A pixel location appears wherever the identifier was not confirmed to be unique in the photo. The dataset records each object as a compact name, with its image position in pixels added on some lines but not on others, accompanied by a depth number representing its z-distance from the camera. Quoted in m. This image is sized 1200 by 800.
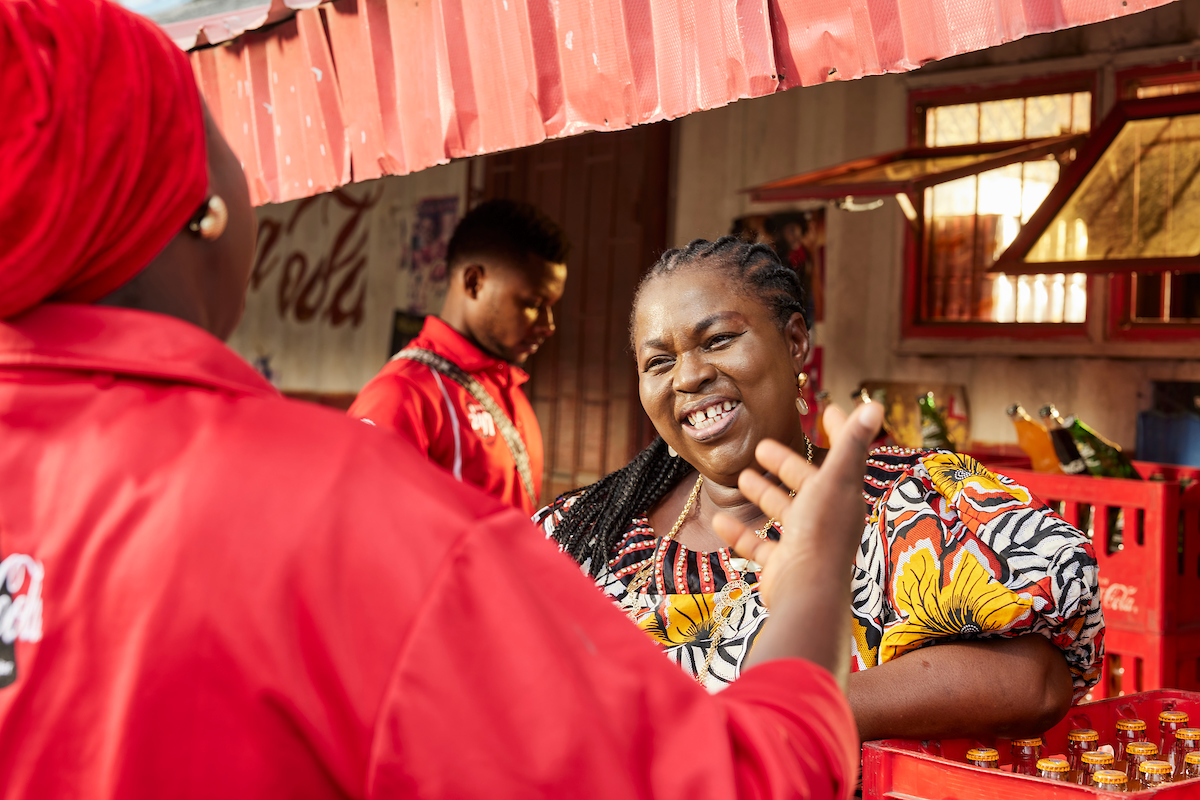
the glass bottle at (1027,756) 1.62
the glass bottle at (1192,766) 1.52
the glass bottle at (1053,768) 1.50
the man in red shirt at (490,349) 3.57
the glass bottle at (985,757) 1.52
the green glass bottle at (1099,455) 3.39
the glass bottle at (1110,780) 1.42
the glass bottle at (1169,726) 1.73
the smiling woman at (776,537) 1.67
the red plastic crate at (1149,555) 2.71
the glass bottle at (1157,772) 1.49
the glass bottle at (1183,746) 1.66
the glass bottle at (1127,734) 1.69
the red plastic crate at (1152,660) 2.71
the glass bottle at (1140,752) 1.58
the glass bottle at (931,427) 3.87
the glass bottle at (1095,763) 1.52
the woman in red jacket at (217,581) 0.73
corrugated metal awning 1.94
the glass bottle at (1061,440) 3.37
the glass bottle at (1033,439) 3.66
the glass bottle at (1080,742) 1.65
